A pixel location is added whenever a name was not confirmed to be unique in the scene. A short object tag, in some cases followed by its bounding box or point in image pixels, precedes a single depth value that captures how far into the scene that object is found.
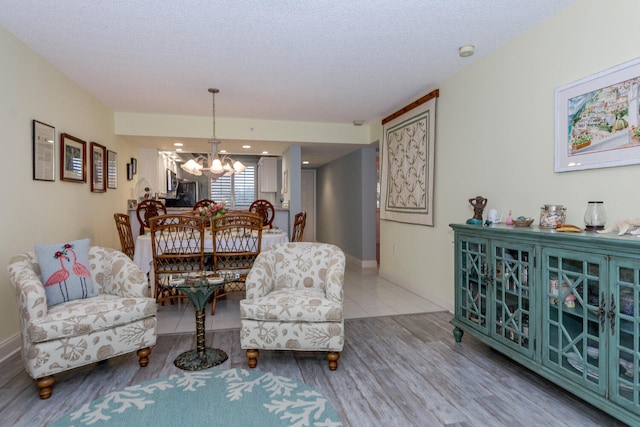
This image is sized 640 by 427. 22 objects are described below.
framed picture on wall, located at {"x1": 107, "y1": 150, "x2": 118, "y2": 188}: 4.96
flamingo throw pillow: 2.40
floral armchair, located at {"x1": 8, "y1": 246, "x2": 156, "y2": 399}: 2.08
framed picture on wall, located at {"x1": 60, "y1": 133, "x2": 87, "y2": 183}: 3.60
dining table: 3.73
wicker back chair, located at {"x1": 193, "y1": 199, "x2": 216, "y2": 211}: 5.59
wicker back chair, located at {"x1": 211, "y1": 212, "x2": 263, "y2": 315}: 3.63
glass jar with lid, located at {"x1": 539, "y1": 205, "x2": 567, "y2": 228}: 2.33
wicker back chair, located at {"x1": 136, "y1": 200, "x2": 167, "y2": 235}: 4.66
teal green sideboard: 1.70
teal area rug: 1.85
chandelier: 4.66
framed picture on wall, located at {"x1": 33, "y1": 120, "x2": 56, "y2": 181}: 3.12
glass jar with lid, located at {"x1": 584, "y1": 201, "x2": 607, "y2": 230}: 2.08
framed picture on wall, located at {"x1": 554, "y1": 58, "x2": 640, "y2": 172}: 2.04
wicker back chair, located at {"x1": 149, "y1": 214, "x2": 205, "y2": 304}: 3.47
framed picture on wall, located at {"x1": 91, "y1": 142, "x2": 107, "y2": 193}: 4.38
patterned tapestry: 4.14
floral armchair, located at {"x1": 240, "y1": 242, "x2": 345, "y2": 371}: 2.45
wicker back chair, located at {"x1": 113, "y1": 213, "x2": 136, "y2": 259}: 4.14
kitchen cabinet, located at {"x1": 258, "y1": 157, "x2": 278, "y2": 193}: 8.52
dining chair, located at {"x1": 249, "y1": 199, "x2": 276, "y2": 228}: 5.42
